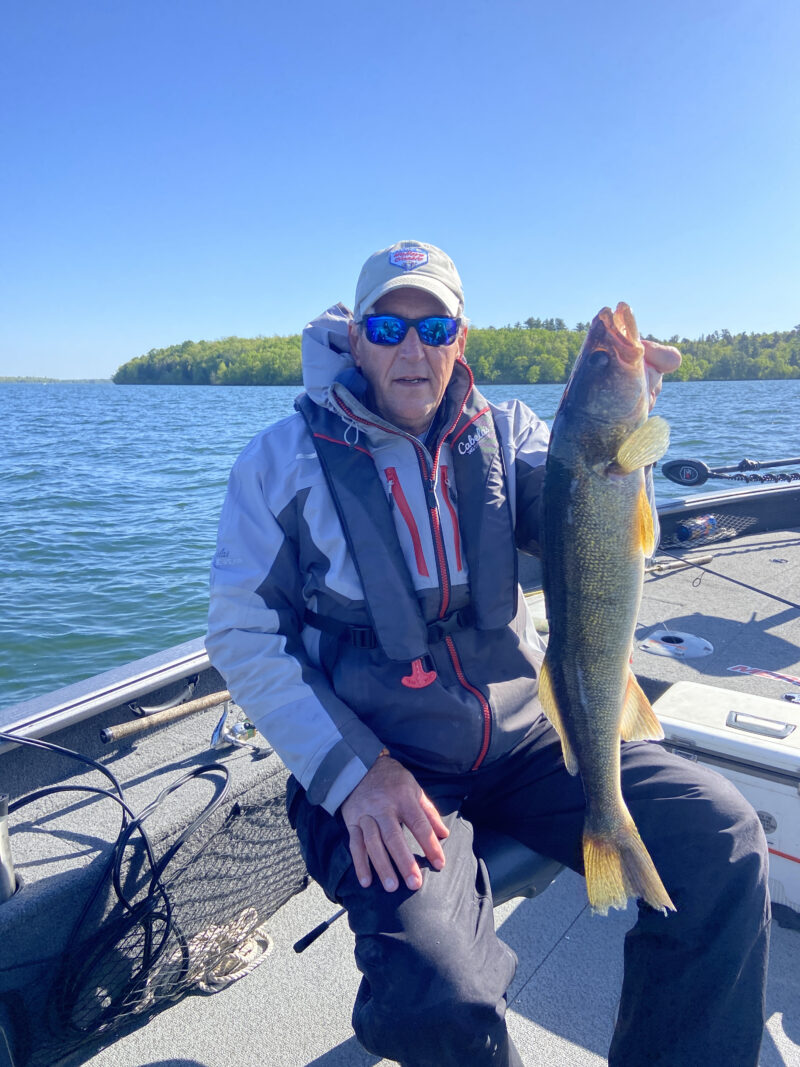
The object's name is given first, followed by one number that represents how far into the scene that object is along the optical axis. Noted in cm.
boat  228
